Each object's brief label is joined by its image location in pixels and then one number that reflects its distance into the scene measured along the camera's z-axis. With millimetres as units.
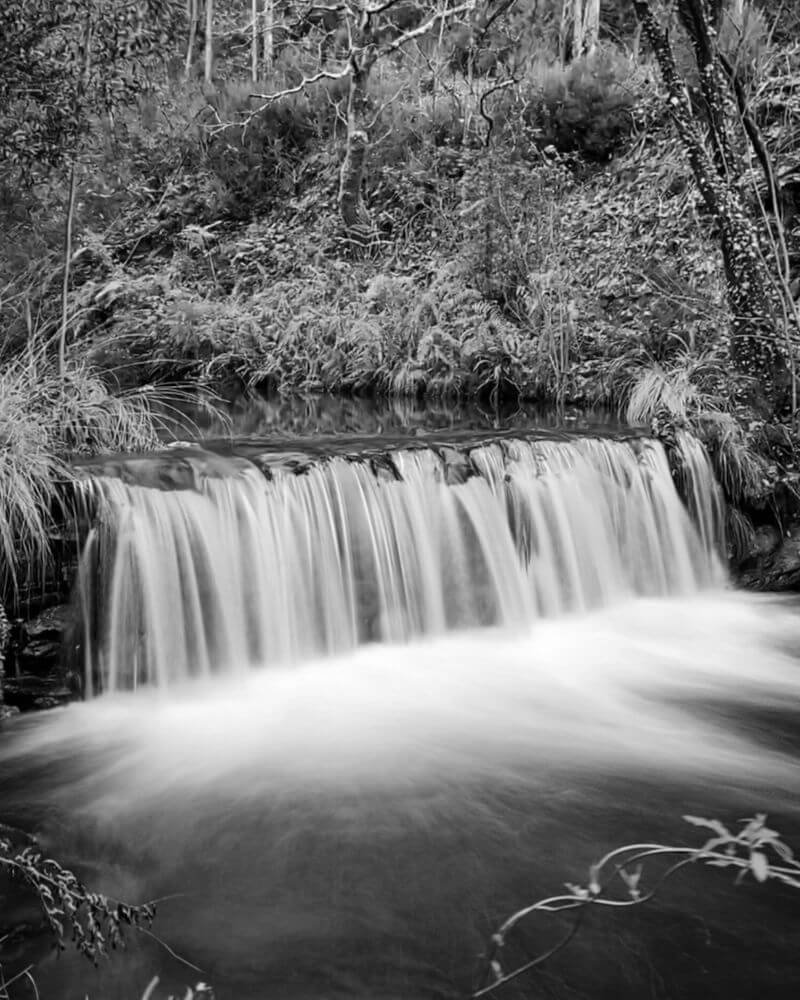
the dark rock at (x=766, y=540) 6473
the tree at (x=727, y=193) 6277
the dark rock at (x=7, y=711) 4098
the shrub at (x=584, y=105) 12750
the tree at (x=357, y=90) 12297
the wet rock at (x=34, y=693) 4160
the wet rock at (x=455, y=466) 5701
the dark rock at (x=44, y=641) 4188
